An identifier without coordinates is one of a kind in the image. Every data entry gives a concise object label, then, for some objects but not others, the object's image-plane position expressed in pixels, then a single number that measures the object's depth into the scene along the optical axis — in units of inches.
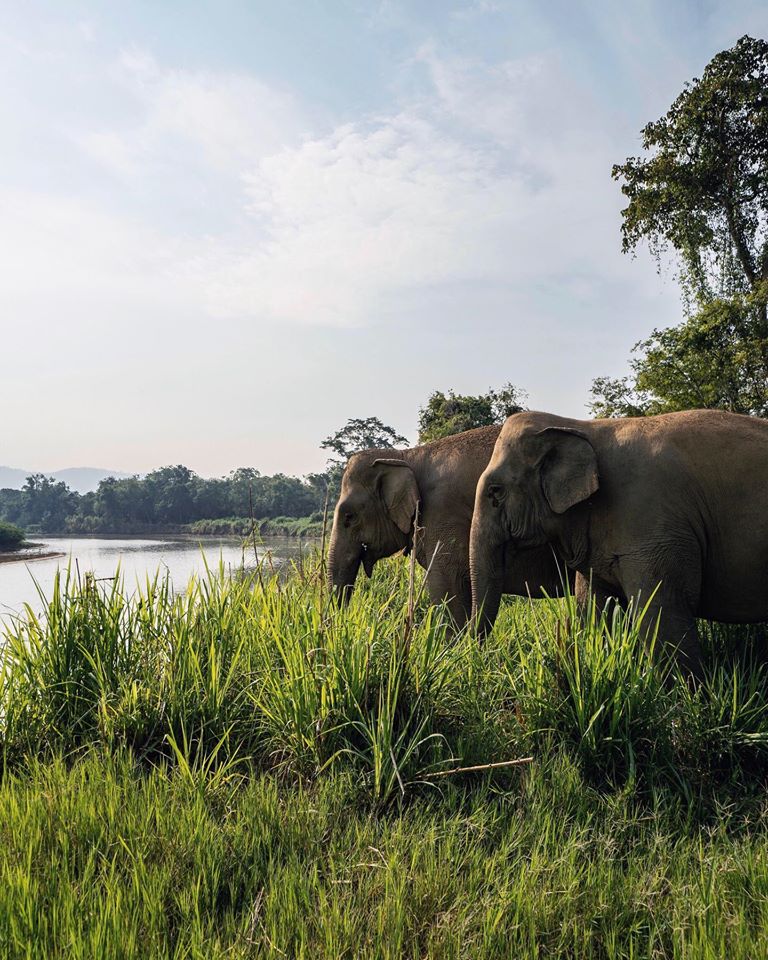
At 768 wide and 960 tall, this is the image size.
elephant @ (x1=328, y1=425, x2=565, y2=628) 261.0
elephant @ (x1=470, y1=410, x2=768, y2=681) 186.5
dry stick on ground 119.7
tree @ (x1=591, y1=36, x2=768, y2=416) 773.3
